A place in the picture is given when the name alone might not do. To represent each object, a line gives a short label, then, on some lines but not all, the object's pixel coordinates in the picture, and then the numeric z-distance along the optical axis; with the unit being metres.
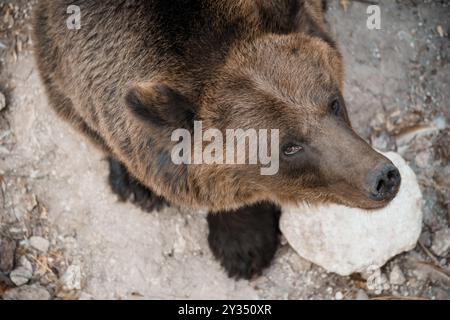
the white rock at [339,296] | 4.93
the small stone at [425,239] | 5.00
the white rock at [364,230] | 4.74
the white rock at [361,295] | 4.90
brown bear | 3.56
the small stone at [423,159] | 5.22
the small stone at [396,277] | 4.92
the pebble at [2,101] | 5.35
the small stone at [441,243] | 4.95
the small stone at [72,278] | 5.02
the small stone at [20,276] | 4.96
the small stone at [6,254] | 4.97
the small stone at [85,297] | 4.98
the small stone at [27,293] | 4.90
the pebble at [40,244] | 5.11
